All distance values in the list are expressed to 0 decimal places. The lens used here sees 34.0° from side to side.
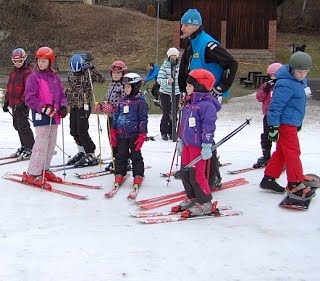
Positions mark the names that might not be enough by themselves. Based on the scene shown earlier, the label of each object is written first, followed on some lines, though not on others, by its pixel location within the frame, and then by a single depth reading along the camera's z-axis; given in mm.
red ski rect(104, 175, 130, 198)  5856
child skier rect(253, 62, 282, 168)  7105
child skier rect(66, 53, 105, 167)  6996
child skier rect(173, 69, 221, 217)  5047
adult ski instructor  5680
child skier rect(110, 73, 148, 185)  6113
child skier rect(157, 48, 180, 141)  9469
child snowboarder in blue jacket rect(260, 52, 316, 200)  5418
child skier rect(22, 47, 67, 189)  6113
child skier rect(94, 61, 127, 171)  6622
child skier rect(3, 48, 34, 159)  7438
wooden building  28797
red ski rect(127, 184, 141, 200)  5770
